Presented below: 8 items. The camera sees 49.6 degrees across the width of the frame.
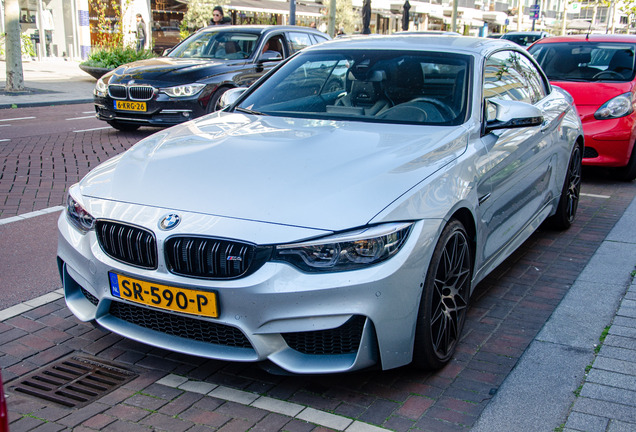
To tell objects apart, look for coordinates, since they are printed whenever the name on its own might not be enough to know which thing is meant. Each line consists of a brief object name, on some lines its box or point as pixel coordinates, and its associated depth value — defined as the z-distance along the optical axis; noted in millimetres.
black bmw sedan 9805
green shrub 18938
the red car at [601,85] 7723
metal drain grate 3041
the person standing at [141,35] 21734
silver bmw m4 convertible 2801
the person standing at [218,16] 15195
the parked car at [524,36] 23727
